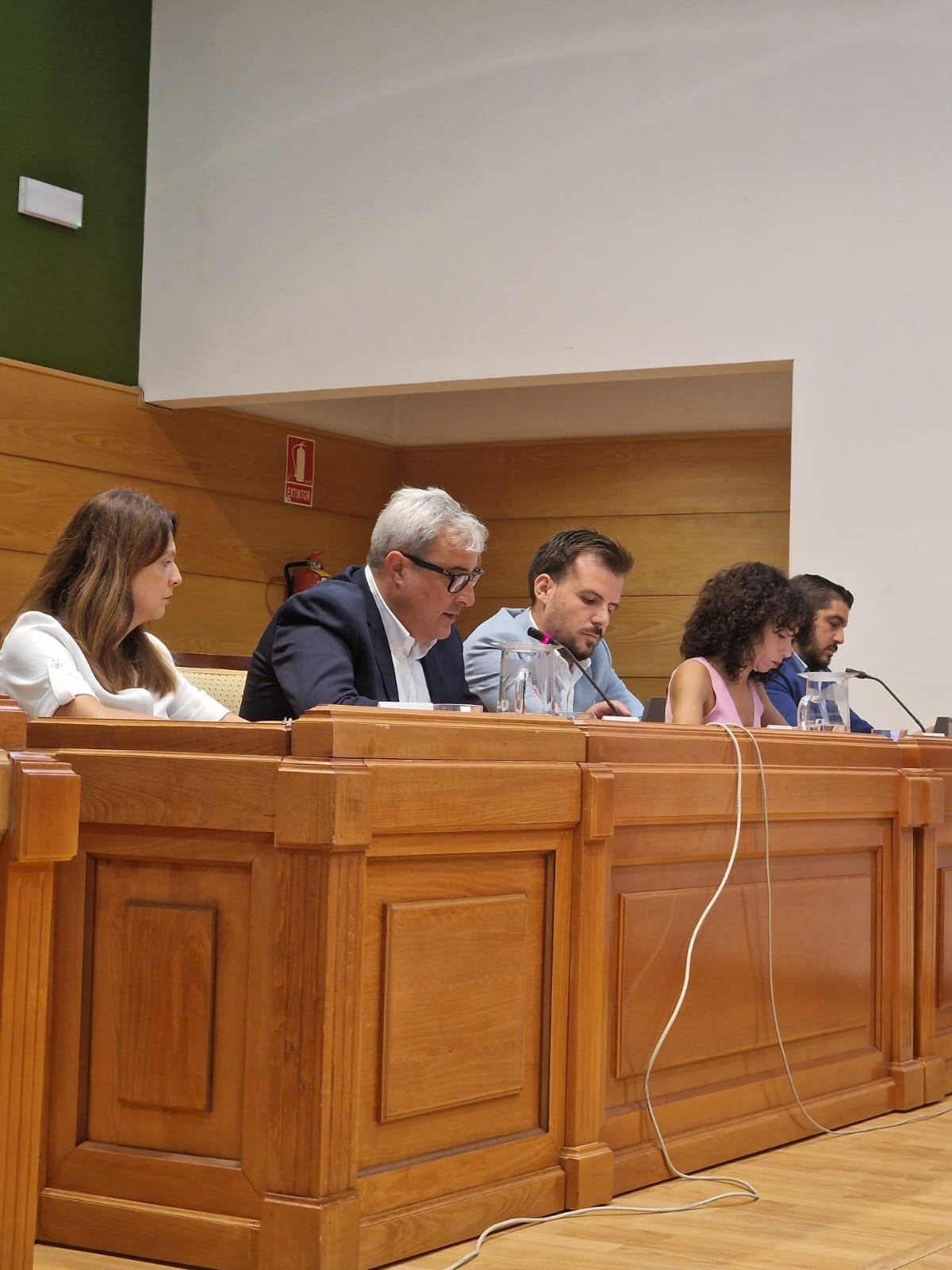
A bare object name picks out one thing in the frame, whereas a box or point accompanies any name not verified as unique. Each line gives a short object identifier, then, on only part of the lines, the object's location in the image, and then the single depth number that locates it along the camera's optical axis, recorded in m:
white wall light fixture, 5.41
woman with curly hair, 3.42
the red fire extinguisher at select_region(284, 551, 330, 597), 6.36
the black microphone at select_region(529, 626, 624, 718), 3.08
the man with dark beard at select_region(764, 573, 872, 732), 4.30
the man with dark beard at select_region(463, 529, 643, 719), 3.45
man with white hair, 2.68
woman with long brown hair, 2.59
